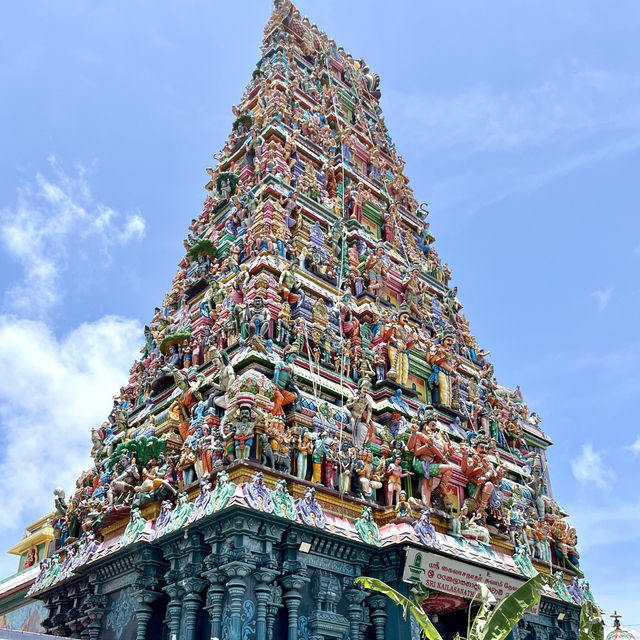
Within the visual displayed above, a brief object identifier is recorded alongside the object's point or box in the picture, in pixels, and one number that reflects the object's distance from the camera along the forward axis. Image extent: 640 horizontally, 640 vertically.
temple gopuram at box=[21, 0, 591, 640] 14.48
